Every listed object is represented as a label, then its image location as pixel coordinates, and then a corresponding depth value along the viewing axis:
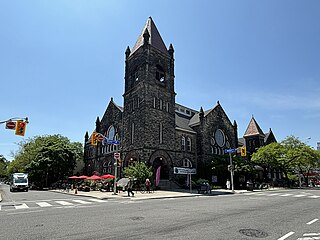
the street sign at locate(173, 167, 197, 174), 28.84
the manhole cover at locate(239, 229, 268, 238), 6.76
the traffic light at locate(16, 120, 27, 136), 16.08
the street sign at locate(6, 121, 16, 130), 16.44
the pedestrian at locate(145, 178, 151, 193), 25.58
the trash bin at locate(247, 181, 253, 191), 32.74
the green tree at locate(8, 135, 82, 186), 39.88
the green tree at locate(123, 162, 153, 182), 28.67
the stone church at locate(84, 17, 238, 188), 34.19
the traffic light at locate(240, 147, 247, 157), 26.95
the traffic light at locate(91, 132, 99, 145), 22.37
